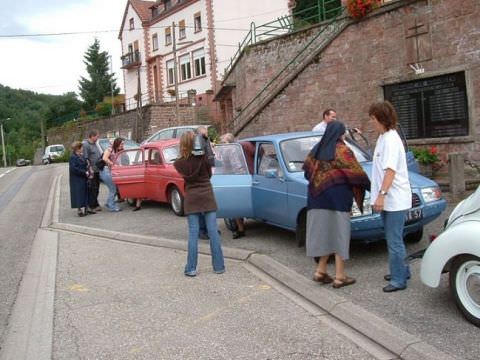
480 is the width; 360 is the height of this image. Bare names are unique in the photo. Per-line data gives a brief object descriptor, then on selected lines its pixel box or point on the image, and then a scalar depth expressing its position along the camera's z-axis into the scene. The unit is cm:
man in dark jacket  1354
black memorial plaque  1310
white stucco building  4625
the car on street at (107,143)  2120
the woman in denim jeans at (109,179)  1351
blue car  681
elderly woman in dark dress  1291
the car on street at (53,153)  5070
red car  1198
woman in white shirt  535
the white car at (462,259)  461
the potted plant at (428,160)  1310
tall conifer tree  8006
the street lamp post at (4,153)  7960
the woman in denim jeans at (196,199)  692
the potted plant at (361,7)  1529
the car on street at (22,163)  6782
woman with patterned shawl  579
